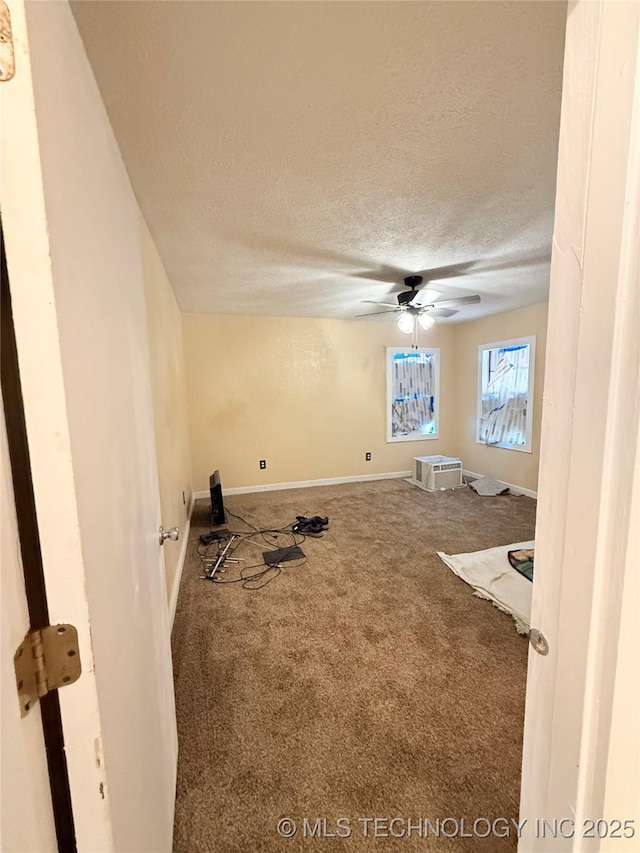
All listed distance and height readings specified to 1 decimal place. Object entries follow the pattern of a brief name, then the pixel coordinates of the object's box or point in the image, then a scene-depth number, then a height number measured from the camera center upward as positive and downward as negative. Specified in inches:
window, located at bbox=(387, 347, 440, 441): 200.1 -5.5
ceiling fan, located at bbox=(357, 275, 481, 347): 114.4 +29.0
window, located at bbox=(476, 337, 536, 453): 165.3 -5.3
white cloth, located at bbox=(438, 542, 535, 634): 82.6 -54.3
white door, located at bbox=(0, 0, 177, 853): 16.2 -0.8
